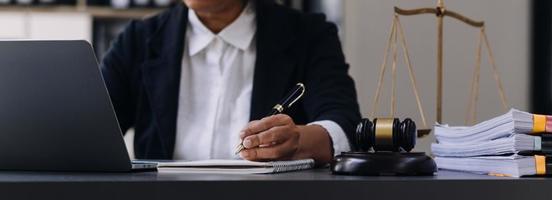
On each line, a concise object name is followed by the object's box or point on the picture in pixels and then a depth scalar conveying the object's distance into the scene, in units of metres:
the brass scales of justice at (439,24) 2.11
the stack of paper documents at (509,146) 1.48
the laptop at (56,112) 1.42
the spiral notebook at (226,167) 1.48
